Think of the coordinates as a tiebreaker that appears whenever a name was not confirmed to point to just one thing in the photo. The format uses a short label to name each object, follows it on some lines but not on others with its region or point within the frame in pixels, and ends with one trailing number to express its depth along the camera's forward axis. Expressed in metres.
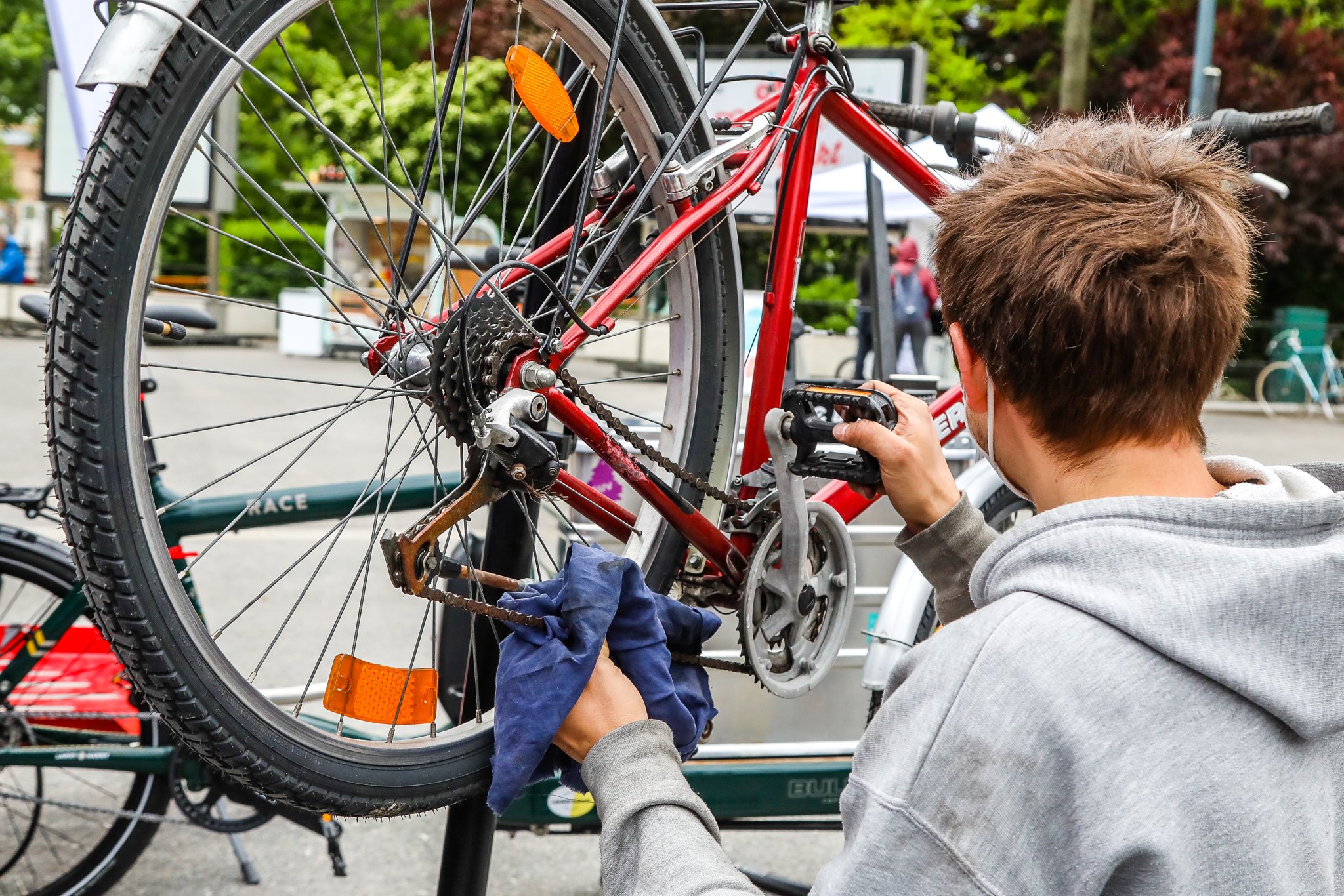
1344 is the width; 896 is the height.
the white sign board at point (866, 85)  8.70
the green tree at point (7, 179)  40.34
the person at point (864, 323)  6.91
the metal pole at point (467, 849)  1.77
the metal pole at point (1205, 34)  9.34
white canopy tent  8.57
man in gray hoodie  0.89
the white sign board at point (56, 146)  11.64
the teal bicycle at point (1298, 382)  15.52
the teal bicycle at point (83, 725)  2.55
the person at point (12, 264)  18.56
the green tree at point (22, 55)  25.59
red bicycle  1.23
